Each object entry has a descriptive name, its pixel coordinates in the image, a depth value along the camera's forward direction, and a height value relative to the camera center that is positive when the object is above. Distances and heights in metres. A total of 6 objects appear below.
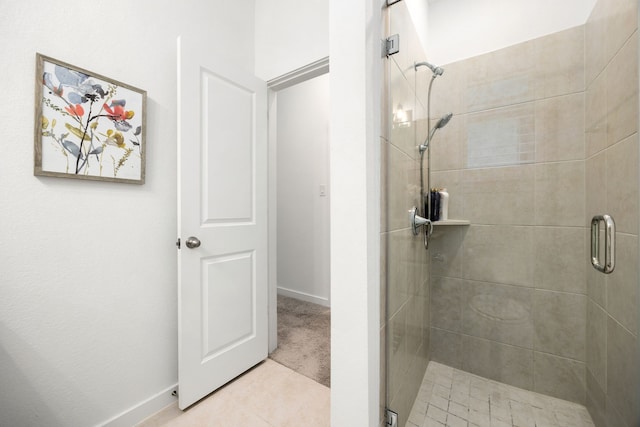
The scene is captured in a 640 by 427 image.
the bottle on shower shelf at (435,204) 1.46 +0.04
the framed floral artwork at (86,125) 1.04 +0.38
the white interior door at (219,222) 1.39 -0.06
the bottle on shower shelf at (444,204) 1.47 +0.04
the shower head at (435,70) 1.40 +0.77
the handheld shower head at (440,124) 1.44 +0.48
